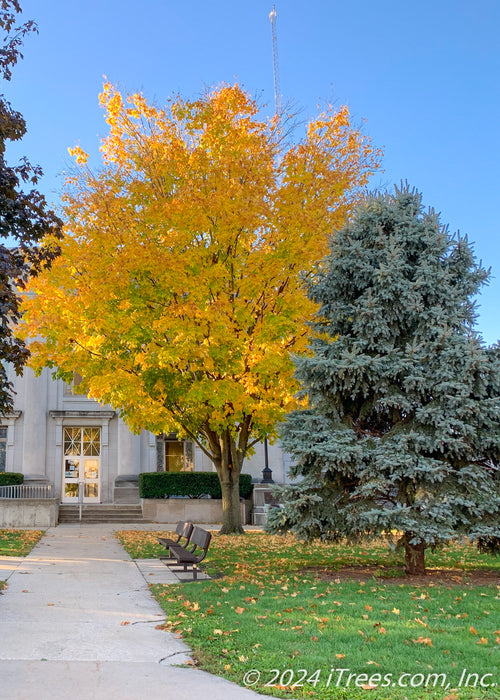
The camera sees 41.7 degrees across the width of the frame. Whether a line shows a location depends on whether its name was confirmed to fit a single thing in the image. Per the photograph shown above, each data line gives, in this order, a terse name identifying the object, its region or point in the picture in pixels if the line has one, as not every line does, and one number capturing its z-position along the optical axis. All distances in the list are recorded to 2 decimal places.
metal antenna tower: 34.25
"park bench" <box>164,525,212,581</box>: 10.73
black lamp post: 25.25
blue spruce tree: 9.90
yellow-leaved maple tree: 13.97
